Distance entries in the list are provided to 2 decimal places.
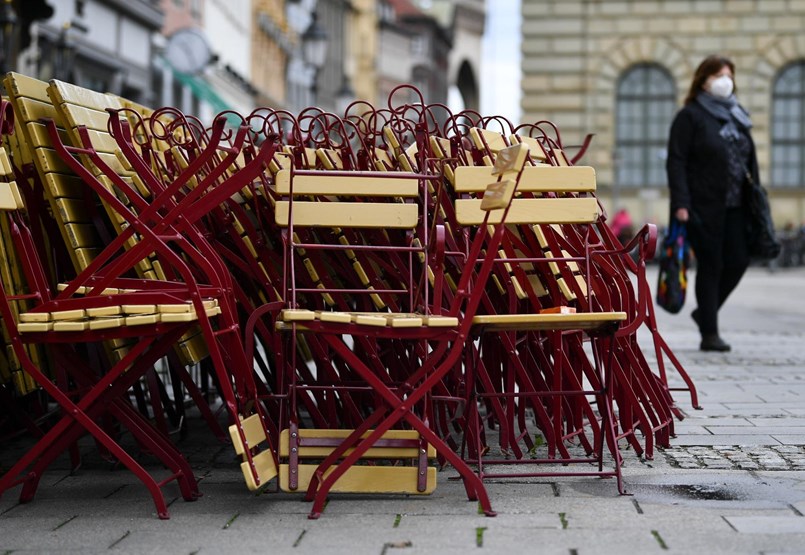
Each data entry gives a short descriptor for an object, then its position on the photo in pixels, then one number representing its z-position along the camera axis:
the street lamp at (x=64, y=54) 17.70
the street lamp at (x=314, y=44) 23.77
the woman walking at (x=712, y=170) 9.95
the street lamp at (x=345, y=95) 29.64
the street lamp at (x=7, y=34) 14.22
